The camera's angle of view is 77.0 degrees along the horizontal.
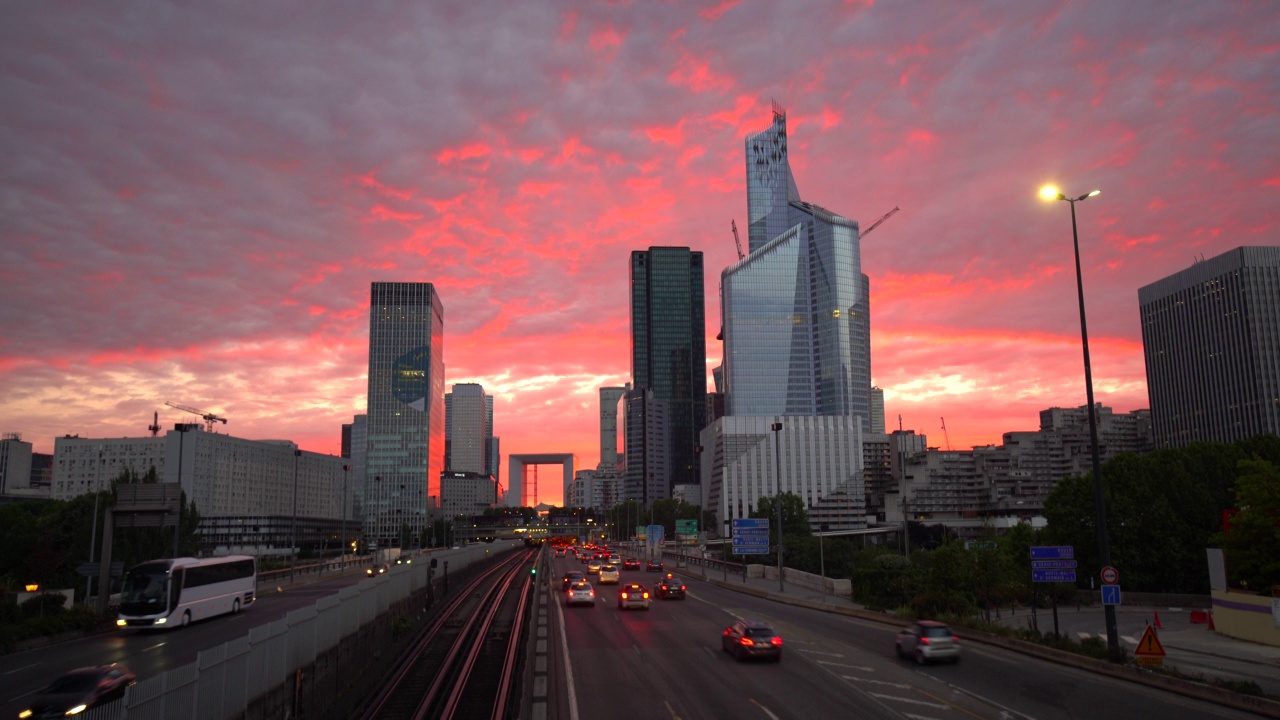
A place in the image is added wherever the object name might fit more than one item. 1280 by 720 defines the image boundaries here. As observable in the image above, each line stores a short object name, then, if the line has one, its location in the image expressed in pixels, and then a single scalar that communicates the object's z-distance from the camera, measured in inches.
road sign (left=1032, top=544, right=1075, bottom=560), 1192.8
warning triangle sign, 951.6
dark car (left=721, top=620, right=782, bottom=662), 1125.7
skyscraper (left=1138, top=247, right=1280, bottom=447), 7805.1
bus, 1529.3
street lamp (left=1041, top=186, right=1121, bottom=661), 1011.9
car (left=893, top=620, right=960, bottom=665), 1078.4
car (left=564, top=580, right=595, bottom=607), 1971.0
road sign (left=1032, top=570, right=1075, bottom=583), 1171.3
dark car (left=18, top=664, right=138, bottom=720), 714.2
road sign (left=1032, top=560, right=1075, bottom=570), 1187.9
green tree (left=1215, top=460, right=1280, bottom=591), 1604.3
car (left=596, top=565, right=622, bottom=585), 2721.5
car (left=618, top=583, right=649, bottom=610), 1829.5
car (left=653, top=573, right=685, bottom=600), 2122.3
